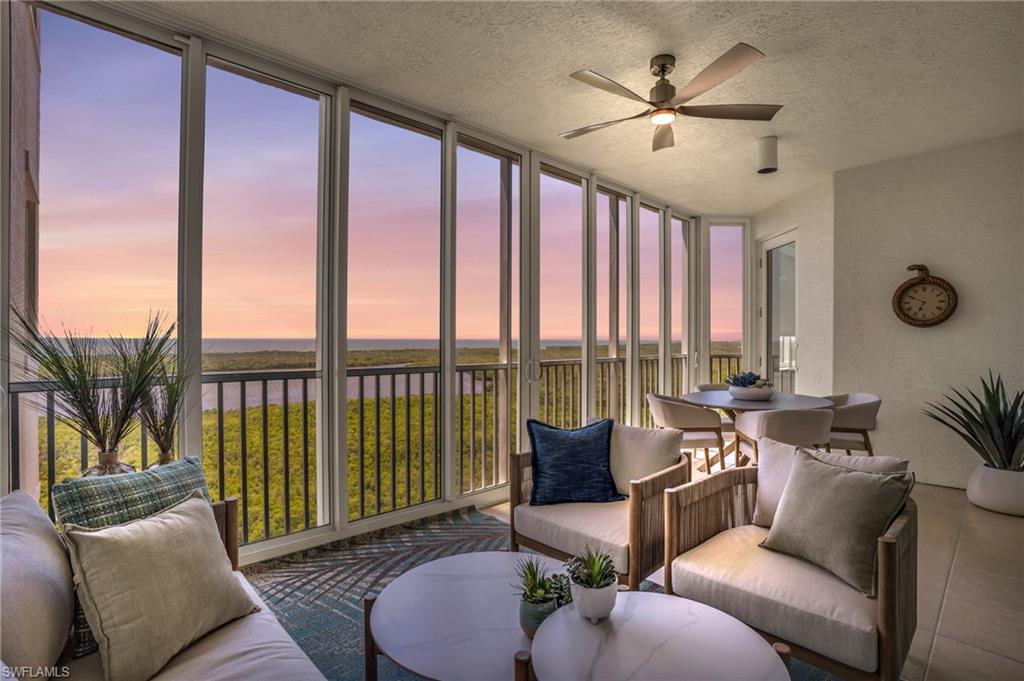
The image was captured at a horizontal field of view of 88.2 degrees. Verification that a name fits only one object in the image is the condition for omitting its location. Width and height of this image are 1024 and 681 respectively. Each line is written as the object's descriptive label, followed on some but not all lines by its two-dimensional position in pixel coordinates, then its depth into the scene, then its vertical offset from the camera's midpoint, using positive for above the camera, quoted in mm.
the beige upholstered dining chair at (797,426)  3447 -569
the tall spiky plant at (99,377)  2104 -146
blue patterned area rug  2059 -1214
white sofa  1179 -679
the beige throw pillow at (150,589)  1296 -651
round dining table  3737 -468
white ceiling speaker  3955 +1397
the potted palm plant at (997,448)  3686 -796
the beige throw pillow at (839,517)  1719 -611
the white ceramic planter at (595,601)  1493 -744
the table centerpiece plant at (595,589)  1495 -705
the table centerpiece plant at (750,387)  4012 -368
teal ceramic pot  1521 -794
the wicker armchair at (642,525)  2164 -788
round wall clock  4352 +328
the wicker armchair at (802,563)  1517 -746
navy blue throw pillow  2586 -628
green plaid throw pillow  1430 -474
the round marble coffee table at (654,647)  1309 -821
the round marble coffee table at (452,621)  1405 -849
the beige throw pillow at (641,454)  2559 -559
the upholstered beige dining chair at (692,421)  4133 -638
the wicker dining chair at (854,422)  4031 -638
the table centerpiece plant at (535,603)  1521 -759
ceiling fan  2469 +1266
